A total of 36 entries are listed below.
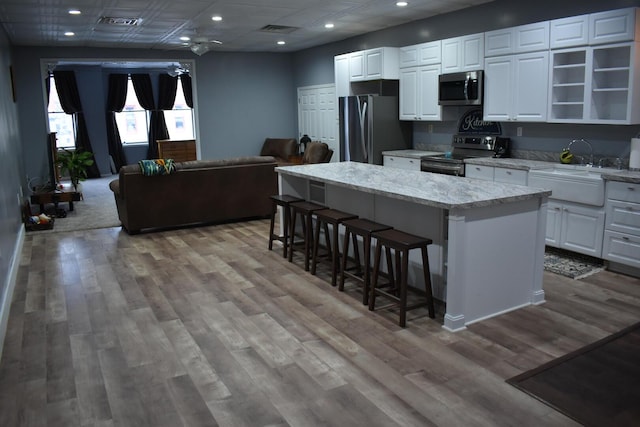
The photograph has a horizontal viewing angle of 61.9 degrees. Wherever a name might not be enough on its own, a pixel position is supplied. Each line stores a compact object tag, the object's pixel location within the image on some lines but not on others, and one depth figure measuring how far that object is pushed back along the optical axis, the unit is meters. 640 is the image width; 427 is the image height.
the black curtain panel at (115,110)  12.66
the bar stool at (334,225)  4.42
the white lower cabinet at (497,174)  5.40
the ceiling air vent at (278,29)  7.64
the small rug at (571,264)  4.67
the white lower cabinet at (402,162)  6.95
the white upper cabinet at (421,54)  6.76
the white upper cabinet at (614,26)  4.57
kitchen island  3.44
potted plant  8.49
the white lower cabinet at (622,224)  4.43
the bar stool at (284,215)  5.37
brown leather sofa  6.38
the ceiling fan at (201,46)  7.45
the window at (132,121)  12.99
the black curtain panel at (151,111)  12.91
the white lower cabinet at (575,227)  4.72
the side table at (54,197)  7.53
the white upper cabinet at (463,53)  6.14
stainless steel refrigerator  7.51
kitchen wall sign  6.45
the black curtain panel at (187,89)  13.36
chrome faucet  5.34
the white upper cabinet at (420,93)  6.91
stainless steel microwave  6.16
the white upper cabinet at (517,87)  5.46
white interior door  9.65
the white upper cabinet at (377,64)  7.39
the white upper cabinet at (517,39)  5.38
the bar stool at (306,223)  4.92
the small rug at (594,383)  2.52
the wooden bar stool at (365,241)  3.97
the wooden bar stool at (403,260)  3.55
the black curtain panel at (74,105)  11.96
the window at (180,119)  13.55
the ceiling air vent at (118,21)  6.66
